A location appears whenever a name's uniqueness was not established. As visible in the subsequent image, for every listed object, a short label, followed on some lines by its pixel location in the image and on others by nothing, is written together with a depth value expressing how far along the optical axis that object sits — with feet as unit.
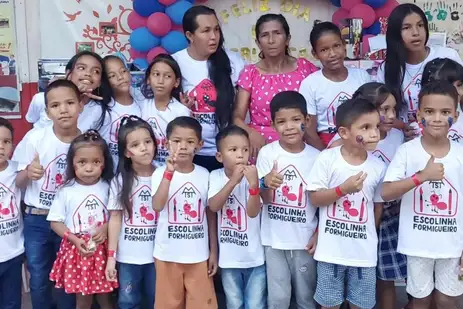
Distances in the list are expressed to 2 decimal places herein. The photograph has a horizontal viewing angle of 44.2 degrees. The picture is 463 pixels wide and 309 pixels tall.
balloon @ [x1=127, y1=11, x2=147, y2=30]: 14.02
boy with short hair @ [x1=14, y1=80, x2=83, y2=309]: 9.55
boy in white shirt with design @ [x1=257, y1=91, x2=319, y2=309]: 8.97
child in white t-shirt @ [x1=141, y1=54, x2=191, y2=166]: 10.19
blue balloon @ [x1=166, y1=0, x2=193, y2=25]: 13.32
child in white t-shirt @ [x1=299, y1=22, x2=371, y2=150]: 10.05
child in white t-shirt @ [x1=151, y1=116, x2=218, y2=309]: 9.12
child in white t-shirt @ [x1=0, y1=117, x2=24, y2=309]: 9.46
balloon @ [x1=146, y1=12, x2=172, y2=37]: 13.41
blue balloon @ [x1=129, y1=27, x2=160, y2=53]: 13.67
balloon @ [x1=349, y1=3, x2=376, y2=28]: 13.39
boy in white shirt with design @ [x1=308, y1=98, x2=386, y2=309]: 8.58
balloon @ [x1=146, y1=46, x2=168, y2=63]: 13.60
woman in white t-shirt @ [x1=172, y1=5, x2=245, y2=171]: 10.57
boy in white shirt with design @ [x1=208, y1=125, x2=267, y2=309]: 8.99
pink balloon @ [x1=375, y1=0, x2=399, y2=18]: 13.86
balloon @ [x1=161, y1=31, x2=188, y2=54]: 13.43
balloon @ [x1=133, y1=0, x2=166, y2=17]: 13.61
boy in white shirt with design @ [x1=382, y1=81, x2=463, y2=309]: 8.46
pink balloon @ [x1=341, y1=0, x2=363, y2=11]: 13.53
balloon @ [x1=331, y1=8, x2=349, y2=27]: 13.86
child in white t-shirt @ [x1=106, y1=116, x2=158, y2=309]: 9.30
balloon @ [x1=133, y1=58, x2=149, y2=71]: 13.67
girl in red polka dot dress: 9.18
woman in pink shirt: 10.31
